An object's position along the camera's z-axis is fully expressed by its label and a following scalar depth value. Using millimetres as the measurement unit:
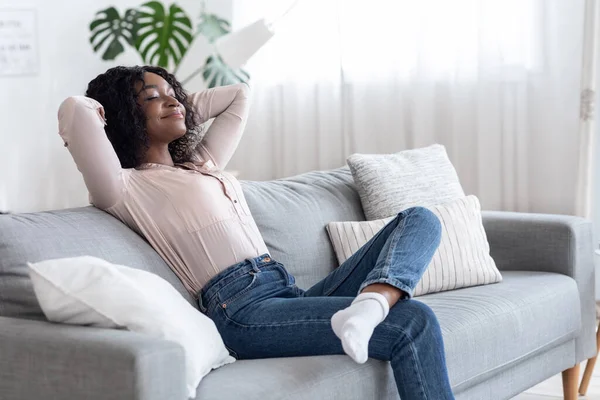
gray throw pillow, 2904
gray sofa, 1592
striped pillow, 2717
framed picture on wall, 4414
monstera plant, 4320
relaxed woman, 1942
